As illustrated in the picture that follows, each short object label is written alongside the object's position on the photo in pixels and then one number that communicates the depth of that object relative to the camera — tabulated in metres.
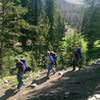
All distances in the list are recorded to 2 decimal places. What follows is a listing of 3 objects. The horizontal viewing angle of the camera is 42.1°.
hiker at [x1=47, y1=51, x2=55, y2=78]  7.65
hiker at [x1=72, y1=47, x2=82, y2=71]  8.17
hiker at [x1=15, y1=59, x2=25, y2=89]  6.97
